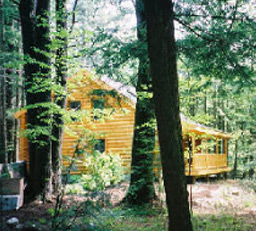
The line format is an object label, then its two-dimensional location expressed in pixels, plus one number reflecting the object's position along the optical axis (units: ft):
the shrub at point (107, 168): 30.95
